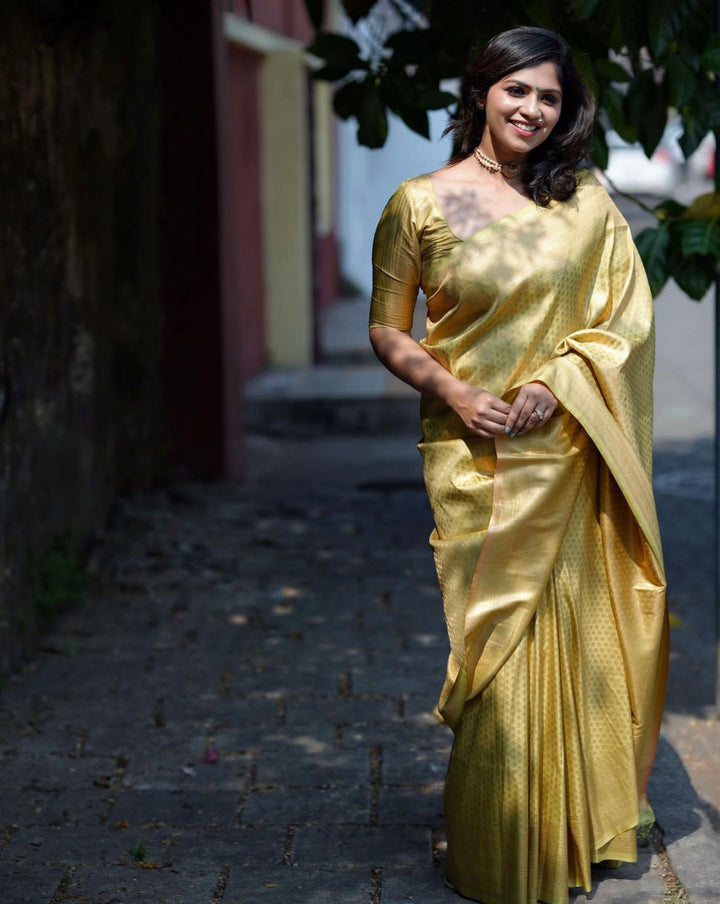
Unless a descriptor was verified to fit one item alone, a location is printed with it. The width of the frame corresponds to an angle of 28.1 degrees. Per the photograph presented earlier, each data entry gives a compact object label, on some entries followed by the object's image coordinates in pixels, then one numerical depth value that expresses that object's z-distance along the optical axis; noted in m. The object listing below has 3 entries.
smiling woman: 3.11
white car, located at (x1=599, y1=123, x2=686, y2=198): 29.64
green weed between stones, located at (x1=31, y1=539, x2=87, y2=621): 5.46
